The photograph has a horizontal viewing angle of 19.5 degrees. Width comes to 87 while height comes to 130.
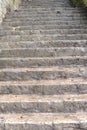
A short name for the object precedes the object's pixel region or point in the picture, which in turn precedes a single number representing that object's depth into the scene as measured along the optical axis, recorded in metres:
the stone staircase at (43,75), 2.66
